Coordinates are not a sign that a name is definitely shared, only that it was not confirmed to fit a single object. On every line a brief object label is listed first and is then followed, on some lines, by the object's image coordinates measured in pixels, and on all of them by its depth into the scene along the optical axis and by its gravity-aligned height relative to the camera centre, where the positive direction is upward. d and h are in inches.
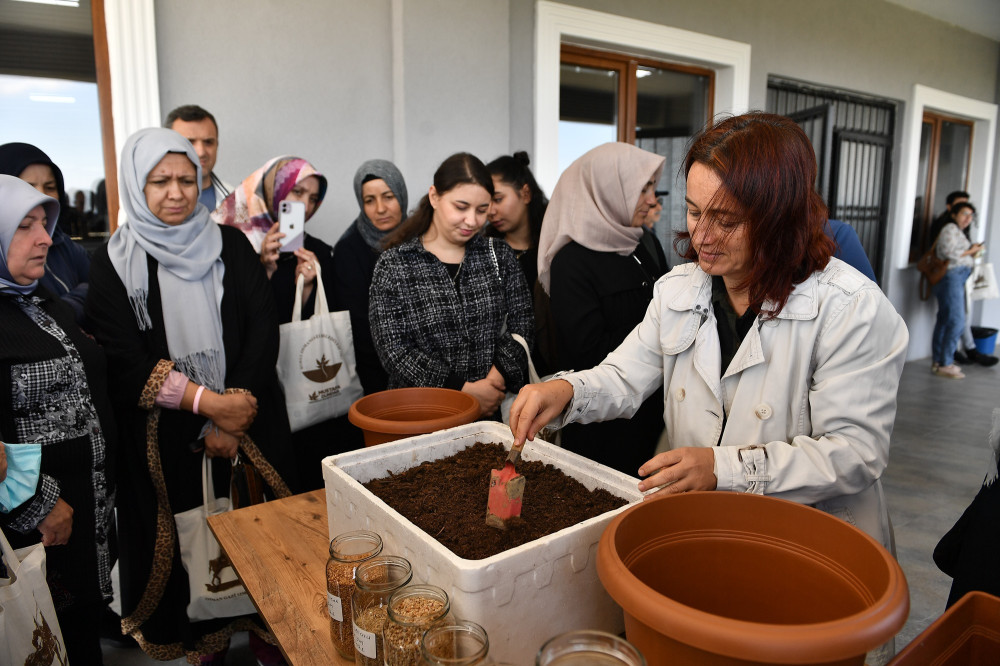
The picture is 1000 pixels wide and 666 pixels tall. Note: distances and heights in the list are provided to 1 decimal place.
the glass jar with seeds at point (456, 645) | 27.7 -18.0
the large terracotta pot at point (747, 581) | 24.5 -15.8
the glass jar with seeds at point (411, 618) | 30.9 -18.3
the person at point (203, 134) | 97.0 +13.3
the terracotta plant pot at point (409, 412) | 54.3 -16.3
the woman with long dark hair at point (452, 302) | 79.7 -9.2
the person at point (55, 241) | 81.0 -2.3
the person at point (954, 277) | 260.8 -17.7
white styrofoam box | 32.3 -18.0
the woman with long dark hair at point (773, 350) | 41.1 -8.2
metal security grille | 222.1 +28.6
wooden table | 38.9 -24.4
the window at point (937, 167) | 285.0 +28.7
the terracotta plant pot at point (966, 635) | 28.0 -17.4
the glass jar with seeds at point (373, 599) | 33.3 -19.2
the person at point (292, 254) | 91.0 -3.7
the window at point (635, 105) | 169.2 +34.2
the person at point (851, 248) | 88.4 -2.3
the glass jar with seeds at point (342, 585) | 36.3 -19.5
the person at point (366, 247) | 94.3 -3.1
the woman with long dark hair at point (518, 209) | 104.4 +3.0
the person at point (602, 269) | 79.0 -5.1
